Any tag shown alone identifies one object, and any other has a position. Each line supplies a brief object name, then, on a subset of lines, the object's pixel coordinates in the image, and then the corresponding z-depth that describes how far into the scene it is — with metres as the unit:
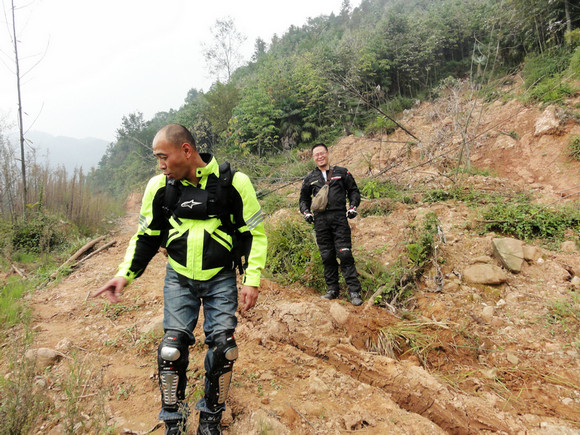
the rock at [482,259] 3.96
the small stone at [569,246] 3.92
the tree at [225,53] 23.11
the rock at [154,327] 2.94
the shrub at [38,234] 6.62
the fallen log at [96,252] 5.82
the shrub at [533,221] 4.29
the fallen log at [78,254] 5.20
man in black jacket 3.74
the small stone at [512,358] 2.65
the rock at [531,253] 3.85
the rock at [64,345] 2.79
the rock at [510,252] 3.75
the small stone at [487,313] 3.19
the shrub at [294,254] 4.50
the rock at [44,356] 2.45
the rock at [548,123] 7.34
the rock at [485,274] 3.63
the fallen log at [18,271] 5.19
